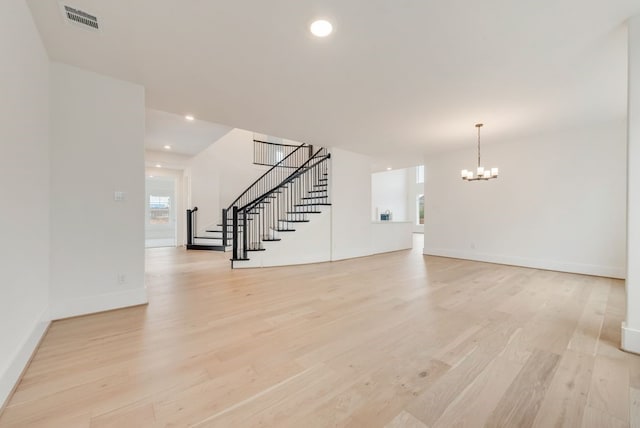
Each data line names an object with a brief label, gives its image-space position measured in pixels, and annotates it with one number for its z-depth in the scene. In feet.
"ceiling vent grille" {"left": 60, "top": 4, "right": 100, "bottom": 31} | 6.39
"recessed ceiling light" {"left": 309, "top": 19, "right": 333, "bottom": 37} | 6.70
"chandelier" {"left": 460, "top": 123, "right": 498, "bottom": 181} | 15.07
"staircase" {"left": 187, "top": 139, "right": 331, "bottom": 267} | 17.92
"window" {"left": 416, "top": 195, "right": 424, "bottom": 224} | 47.03
